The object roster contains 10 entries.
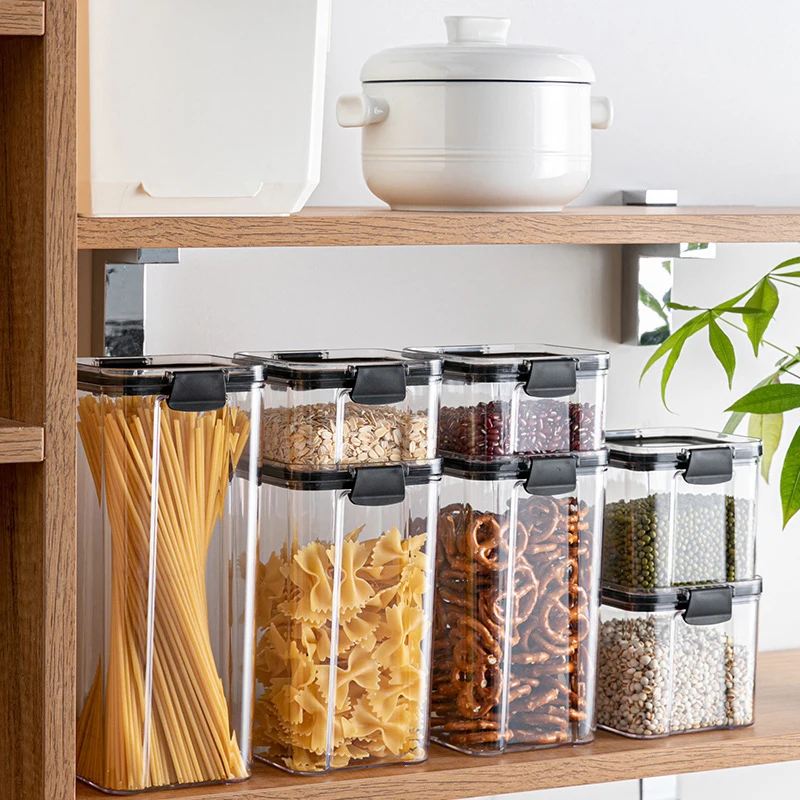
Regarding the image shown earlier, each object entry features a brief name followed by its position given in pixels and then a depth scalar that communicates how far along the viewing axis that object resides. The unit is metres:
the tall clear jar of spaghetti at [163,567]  2.06
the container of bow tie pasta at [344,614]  2.11
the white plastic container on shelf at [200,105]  2.02
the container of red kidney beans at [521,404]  2.15
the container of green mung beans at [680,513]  2.22
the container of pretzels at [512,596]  2.16
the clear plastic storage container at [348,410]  2.10
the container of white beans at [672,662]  2.22
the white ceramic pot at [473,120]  2.12
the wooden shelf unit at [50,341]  1.97
